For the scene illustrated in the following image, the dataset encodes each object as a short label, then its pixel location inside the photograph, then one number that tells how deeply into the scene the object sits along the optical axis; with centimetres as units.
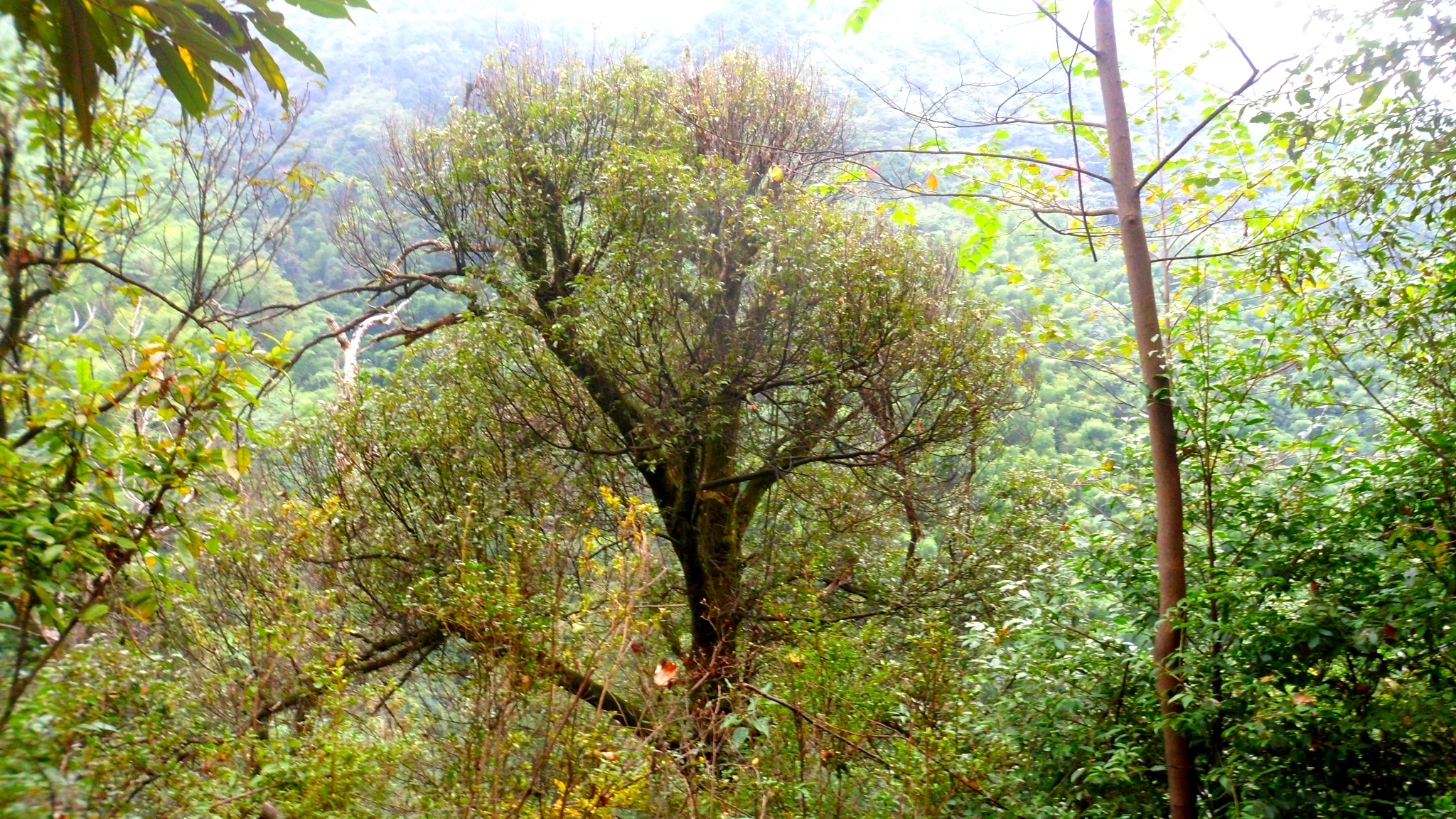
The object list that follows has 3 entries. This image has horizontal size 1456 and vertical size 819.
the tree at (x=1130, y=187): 285
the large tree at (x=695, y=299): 596
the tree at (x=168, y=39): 139
